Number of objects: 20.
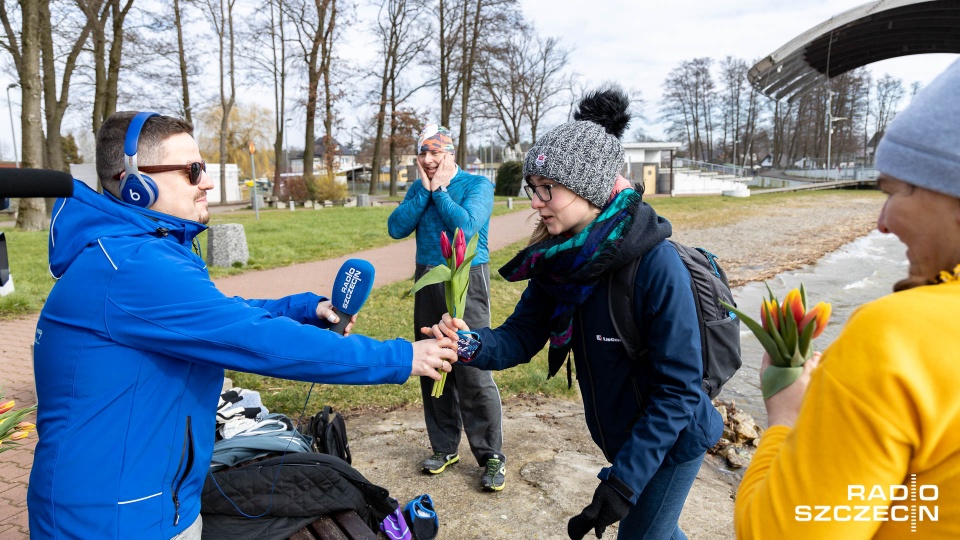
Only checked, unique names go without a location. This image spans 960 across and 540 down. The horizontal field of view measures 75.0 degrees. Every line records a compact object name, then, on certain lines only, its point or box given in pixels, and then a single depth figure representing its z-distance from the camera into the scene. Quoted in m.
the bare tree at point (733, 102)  55.19
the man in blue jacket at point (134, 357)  1.74
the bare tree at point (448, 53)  32.09
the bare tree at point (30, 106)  13.77
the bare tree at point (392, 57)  31.64
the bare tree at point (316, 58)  28.50
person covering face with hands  3.99
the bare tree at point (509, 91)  37.81
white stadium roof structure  39.50
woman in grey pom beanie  2.08
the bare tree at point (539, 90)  45.19
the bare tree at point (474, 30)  31.73
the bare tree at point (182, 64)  24.64
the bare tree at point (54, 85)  17.31
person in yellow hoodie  0.91
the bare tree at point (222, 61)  28.95
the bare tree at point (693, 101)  55.19
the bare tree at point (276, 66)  29.36
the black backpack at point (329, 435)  3.21
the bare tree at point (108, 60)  20.14
